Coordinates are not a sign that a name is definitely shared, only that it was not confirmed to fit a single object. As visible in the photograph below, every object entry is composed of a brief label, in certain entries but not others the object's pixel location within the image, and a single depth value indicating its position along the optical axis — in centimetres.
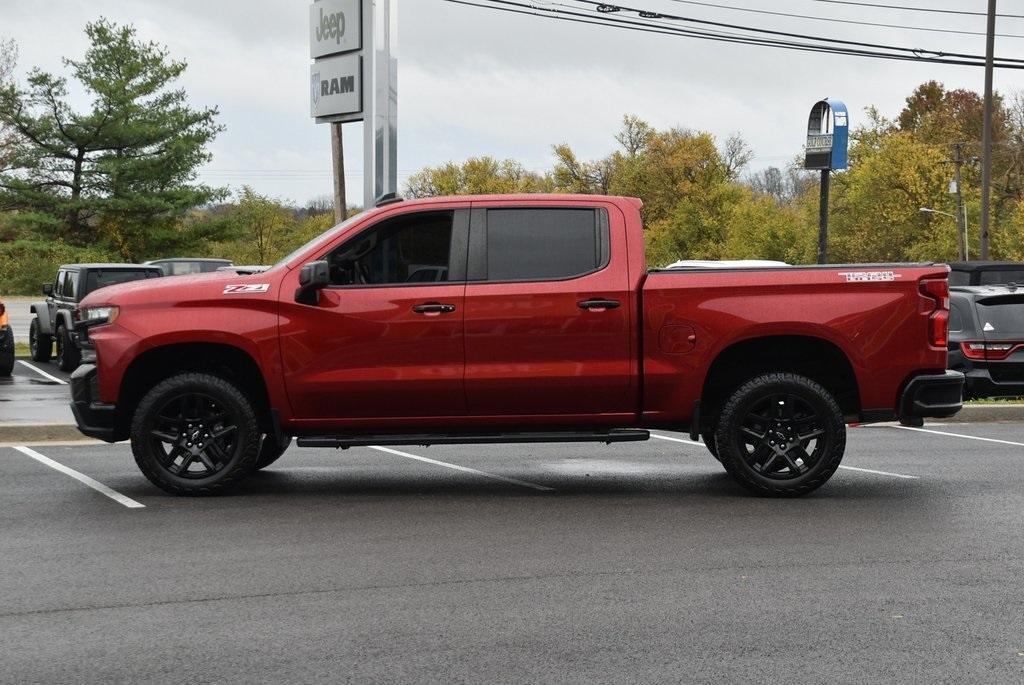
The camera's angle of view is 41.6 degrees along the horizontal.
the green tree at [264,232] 8826
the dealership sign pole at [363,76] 1955
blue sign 2131
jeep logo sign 2000
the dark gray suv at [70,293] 2277
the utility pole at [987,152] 3669
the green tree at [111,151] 5622
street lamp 7462
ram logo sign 2016
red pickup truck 915
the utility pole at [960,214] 7222
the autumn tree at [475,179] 11412
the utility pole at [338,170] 2381
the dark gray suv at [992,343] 1502
